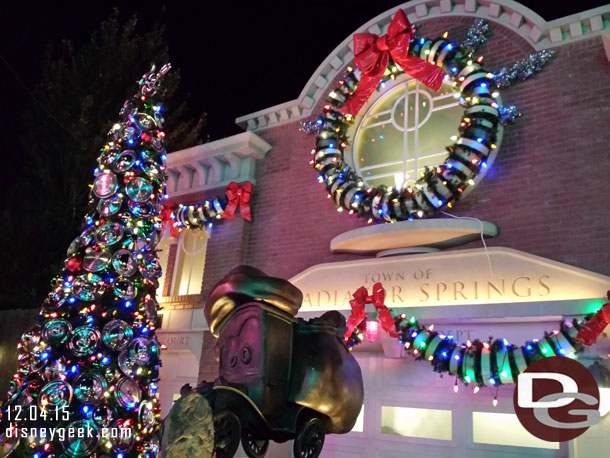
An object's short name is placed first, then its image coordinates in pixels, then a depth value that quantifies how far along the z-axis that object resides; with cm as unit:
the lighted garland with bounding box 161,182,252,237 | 861
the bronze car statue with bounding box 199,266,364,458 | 334
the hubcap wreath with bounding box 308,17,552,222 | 636
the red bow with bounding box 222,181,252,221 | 859
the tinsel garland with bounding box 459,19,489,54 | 713
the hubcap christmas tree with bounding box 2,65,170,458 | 356
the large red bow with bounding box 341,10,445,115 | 695
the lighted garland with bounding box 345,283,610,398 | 498
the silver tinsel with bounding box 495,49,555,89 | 668
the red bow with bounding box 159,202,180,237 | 909
